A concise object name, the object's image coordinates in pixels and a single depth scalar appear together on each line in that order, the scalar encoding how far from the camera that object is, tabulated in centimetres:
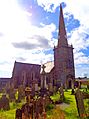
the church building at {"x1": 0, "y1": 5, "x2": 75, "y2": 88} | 2127
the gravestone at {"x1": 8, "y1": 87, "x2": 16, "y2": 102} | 872
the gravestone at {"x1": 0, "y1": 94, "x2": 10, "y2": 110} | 653
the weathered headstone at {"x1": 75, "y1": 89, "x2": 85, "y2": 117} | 476
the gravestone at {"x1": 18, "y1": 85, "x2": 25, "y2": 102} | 831
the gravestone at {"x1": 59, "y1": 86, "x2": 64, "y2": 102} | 807
